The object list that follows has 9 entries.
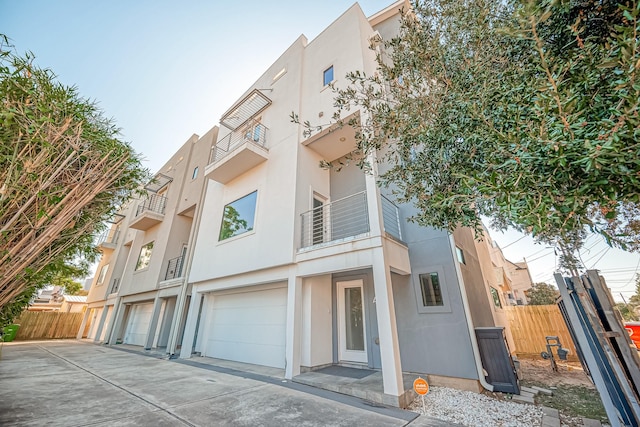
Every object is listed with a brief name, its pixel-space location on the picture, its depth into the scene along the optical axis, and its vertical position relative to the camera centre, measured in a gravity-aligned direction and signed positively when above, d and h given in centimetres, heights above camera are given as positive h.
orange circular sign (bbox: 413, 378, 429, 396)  351 -92
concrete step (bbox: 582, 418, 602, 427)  325 -134
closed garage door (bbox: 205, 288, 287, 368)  681 -24
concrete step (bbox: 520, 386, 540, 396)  465 -133
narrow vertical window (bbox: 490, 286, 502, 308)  855 +68
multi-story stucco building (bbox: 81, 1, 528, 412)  525 +139
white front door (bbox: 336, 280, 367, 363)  627 -12
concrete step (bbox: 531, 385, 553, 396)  467 -134
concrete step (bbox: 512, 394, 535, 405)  424 -134
